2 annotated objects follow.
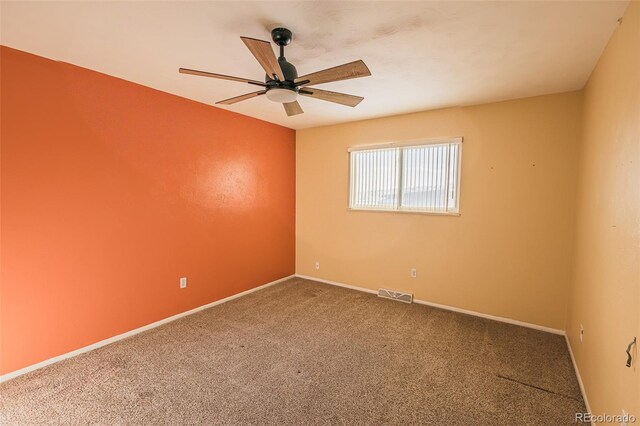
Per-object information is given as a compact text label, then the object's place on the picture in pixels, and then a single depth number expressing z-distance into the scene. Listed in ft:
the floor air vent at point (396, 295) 13.10
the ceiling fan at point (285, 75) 5.46
